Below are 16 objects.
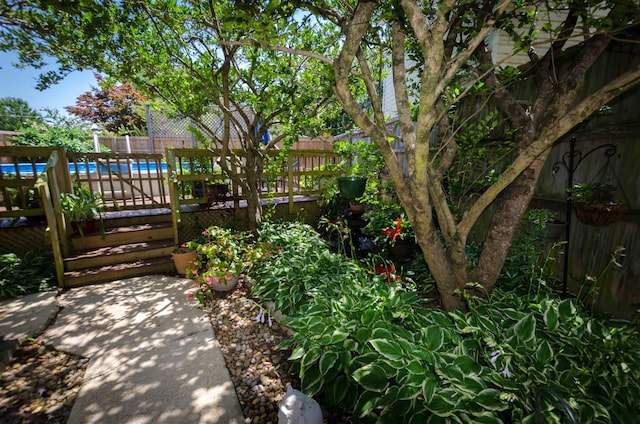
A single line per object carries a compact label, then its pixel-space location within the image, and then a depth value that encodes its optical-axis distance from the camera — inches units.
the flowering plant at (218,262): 117.6
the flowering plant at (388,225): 111.6
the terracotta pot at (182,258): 142.8
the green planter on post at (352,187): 151.8
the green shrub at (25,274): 120.4
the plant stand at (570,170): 76.4
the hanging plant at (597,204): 69.4
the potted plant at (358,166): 152.7
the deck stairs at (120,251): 136.6
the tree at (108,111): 669.8
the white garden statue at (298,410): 52.6
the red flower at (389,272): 96.5
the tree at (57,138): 328.6
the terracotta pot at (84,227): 148.7
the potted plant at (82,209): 143.8
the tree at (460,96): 62.7
